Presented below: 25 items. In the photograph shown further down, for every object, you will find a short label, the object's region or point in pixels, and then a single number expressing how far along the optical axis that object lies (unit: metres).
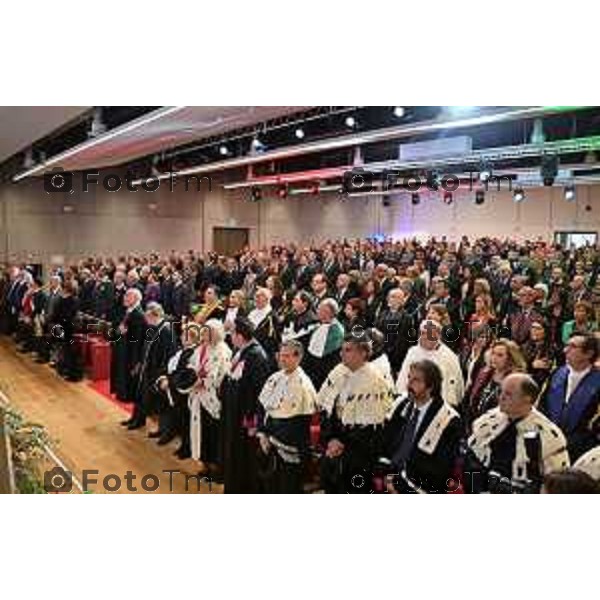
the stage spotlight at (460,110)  4.88
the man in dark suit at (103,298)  7.62
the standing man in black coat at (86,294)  7.47
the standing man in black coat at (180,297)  8.14
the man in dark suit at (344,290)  7.21
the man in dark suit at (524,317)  5.29
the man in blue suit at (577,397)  3.97
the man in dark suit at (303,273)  9.12
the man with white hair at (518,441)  3.78
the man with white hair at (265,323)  5.78
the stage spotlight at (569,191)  15.16
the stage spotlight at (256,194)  10.24
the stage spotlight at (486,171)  10.19
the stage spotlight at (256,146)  8.55
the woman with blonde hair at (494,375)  4.12
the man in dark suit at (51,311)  7.04
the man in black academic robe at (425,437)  3.91
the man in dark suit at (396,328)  5.25
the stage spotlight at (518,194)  15.04
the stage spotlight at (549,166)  8.29
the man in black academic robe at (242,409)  4.79
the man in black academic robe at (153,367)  6.01
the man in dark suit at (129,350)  6.48
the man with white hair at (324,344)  5.25
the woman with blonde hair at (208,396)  5.20
